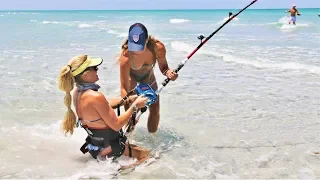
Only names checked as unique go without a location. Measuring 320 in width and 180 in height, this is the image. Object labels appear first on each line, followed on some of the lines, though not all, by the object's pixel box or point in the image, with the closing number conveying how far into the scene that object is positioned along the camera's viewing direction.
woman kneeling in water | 3.56
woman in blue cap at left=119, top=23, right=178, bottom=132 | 4.16
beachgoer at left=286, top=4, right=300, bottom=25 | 27.41
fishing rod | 4.37
